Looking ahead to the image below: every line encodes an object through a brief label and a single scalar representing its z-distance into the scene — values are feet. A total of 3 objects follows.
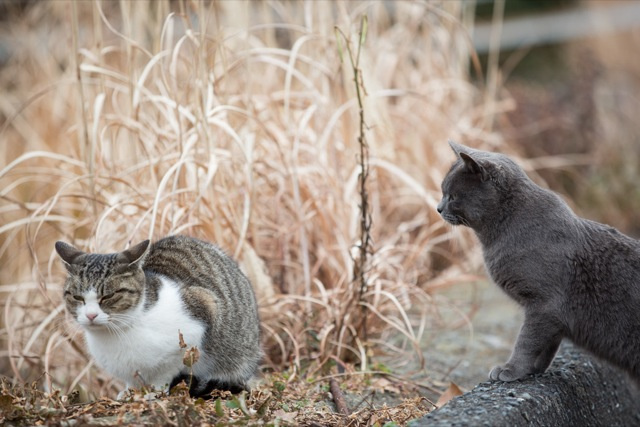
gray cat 15.40
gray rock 13.24
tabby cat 14.58
